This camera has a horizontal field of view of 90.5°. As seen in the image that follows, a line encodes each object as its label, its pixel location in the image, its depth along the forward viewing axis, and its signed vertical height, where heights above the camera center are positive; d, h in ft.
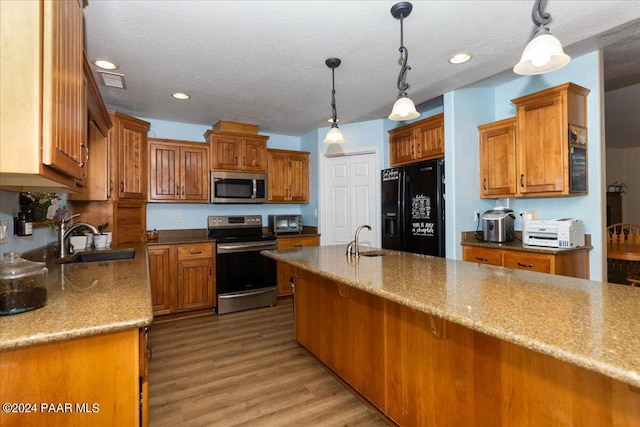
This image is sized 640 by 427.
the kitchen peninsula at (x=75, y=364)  3.17 -1.57
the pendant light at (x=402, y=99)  6.15 +2.48
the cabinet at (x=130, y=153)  10.84 +2.33
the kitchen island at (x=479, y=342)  2.96 -1.71
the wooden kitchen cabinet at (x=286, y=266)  14.20 -2.23
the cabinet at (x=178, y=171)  12.65 +1.92
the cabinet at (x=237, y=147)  13.57 +3.09
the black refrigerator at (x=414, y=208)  11.26 +0.28
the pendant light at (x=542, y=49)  4.51 +2.37
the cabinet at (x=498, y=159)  10.34 +1.88
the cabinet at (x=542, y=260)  8.68 -1.36
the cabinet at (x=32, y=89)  3.15 +1.35
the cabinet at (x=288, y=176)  15.26 +1.99
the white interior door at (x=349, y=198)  14.46 +0.83
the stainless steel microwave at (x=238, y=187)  13.64 +1.32
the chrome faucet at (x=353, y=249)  7.69 -0.82
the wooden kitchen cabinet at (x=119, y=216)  10.86 +0.07
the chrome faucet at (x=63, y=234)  8.32 -0.42
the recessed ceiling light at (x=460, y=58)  8.22 +4.15
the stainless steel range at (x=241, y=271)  12.73 -2.24
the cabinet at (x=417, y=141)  11.53 +2.91
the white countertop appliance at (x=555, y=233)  8.86 -0.55
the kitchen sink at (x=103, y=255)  8.58 -1.04
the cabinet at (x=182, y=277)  11.70 -2.27
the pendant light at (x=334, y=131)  8.38 +2.28
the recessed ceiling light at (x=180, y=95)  10.64 +4.14
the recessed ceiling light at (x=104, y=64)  8.15 +4.04
